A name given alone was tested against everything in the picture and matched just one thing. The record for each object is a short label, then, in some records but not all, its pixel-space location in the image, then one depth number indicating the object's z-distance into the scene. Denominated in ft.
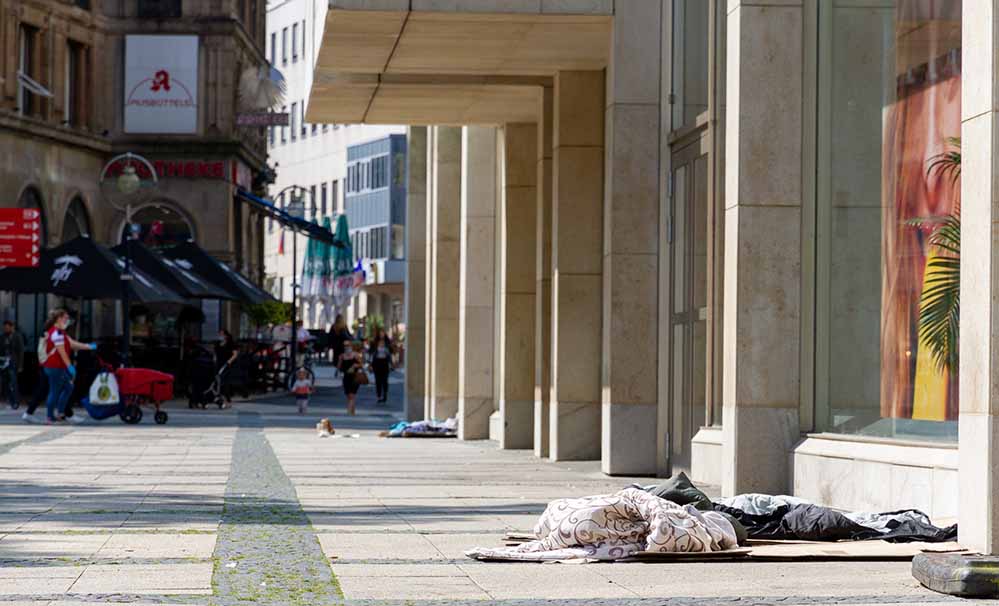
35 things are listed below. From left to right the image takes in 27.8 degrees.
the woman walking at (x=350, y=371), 125.18
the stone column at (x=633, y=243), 64.54
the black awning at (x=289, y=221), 199.65
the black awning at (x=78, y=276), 122.62
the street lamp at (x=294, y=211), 196.47
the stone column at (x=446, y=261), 101.40
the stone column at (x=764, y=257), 49.11
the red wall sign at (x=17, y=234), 141.08
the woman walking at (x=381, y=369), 151.43
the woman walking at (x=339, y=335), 181.27
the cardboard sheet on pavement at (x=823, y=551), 35.65
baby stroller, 132.77
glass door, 59.77
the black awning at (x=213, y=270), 150.30
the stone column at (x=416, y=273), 112.47
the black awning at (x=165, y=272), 138.41
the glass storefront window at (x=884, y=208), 44.01
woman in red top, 101.14
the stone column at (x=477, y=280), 93.15
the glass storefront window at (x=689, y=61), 60.80
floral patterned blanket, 36.01
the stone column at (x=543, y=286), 76.18
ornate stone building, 193.77
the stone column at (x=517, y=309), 84.38
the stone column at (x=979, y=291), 34.42
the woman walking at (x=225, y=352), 139.52
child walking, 122.31
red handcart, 104.88
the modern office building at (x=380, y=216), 350.84
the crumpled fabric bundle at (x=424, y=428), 97.45
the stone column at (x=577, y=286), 71.31
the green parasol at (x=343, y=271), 296.30
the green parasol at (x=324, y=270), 299.79
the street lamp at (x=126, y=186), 123.95
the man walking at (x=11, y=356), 123.03
